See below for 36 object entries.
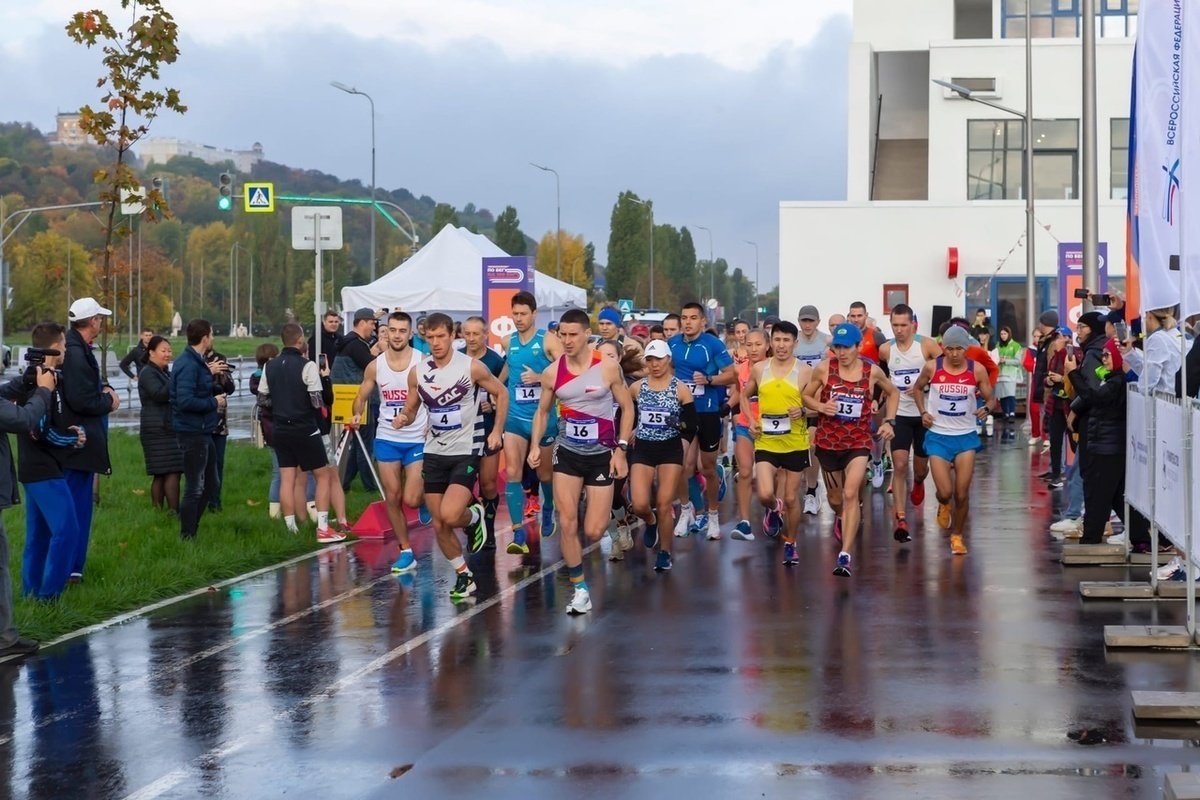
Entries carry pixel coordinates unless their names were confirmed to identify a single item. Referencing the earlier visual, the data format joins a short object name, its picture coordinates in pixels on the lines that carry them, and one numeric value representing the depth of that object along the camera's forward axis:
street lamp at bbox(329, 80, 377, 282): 47.91
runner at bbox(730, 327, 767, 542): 14.38
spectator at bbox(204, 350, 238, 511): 13.93
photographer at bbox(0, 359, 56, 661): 9.09
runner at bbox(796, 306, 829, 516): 16.64
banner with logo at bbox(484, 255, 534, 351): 23.53
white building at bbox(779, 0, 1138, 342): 40.38
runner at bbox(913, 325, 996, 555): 13.05
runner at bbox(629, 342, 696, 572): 12.12
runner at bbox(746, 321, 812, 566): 12.66
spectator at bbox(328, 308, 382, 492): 16.78
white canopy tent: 30.16
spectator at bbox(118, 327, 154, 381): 20.58
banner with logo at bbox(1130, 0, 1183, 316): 9.36
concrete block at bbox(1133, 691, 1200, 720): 7.23
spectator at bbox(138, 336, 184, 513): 14.02
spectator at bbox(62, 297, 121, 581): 11.19
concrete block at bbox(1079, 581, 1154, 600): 10.69
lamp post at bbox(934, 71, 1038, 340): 32.09
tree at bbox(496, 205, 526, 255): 124.69
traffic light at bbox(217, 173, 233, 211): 39.92
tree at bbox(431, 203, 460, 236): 129.81
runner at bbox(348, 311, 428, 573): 12.15
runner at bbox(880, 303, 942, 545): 14.23
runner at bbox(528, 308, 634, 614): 10.73
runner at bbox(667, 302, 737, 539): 14.02
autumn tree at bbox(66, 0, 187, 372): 16.48
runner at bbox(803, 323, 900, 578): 12.15
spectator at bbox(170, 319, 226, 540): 13.30
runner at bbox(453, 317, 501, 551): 13.59
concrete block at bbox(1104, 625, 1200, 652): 8.98
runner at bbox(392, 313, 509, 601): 10.99
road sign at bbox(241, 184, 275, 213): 36.25
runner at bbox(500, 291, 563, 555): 13.76
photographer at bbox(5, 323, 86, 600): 10.48
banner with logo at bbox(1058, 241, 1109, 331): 28.41
